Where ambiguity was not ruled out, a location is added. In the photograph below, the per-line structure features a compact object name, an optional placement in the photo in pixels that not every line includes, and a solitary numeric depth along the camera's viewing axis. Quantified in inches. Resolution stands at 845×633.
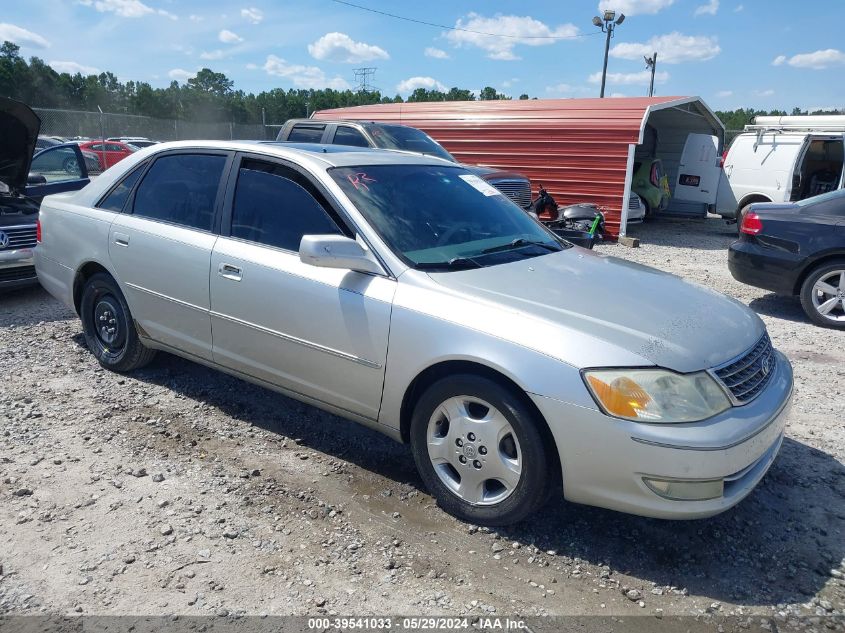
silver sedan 103.6
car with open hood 256.4
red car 884.3
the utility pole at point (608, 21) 1180.5
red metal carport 498.0
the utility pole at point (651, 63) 1555.1
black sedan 259.1
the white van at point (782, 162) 484.1
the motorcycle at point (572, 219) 299.6
